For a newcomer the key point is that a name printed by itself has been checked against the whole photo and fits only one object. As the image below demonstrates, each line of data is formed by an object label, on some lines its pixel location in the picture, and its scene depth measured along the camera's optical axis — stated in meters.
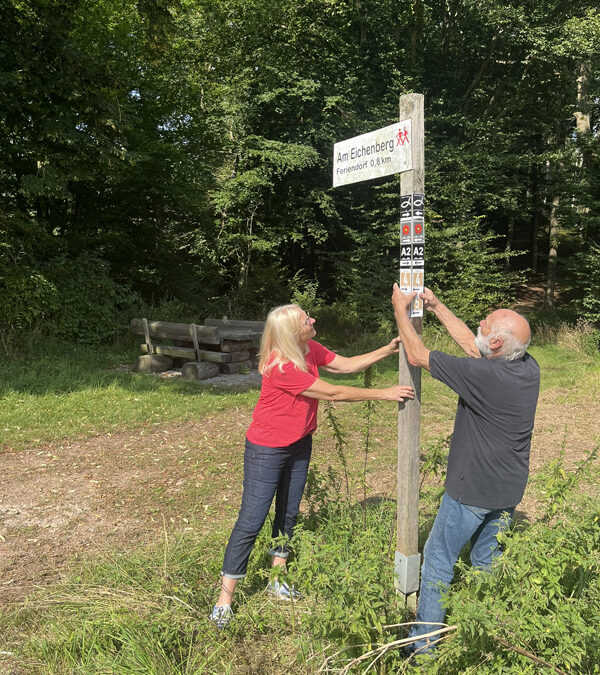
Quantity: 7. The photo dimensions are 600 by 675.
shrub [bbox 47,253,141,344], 11.98
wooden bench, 10.16
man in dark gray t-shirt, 2.62
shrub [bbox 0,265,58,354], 10.84
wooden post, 2.89
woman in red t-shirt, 3.06
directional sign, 2.80
